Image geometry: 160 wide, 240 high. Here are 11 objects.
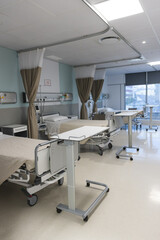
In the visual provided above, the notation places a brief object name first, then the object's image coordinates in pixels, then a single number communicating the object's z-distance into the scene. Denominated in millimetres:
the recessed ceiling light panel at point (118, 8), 2492
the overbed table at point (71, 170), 1949
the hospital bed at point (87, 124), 4098
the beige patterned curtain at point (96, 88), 7375
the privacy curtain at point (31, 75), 4250
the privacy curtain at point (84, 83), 6359
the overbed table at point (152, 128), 6923
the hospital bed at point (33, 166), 2076
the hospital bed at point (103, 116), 5697
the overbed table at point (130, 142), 3929
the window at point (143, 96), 9094
